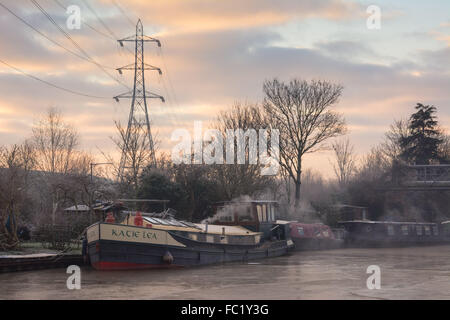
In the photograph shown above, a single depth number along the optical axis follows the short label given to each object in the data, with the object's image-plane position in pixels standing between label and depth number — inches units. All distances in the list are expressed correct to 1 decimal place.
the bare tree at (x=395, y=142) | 3154.5
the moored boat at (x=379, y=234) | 2128.4
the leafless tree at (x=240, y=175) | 1884.8
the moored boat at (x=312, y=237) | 1802.4
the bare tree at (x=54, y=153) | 2550.7
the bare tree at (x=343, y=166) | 3961.6
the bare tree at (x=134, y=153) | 1807.1
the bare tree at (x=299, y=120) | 2239.2
